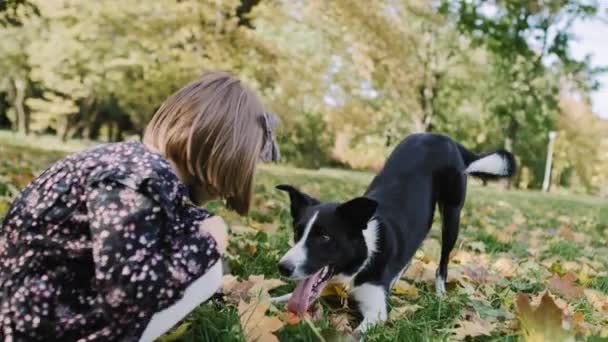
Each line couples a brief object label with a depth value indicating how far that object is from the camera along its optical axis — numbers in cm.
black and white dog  280
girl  177
